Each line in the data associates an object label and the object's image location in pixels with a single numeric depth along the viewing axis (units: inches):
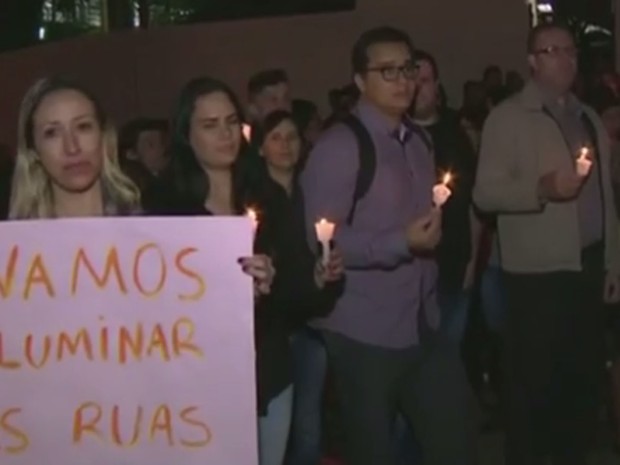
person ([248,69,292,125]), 338.3
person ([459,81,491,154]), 387.6
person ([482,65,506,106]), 465.4
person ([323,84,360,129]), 353.8
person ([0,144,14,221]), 297.0
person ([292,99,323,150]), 371.6
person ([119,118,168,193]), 342.6
